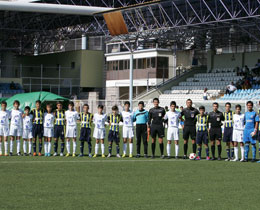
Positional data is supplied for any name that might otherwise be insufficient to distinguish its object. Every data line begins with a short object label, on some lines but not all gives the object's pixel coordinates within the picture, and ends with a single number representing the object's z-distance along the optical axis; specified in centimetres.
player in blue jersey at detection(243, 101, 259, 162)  1717
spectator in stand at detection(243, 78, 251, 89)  4234
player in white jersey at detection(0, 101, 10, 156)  1856
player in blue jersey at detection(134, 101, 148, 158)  1831
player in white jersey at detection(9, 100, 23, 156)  1862
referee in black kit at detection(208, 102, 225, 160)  1762
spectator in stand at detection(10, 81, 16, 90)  5653
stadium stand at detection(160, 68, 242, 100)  4620
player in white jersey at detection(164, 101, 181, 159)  1816
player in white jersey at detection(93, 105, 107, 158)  1861
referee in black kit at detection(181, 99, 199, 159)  1773
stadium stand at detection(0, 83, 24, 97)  5421
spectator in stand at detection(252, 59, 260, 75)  4491
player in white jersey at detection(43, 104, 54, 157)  1841
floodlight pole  4022
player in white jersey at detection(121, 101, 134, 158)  1855
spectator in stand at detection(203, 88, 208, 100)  4381
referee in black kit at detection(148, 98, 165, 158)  1800
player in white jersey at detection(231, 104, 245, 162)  1753
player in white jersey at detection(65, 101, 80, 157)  1862
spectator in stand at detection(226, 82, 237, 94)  4284
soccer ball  1742
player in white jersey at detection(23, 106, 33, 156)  1863
